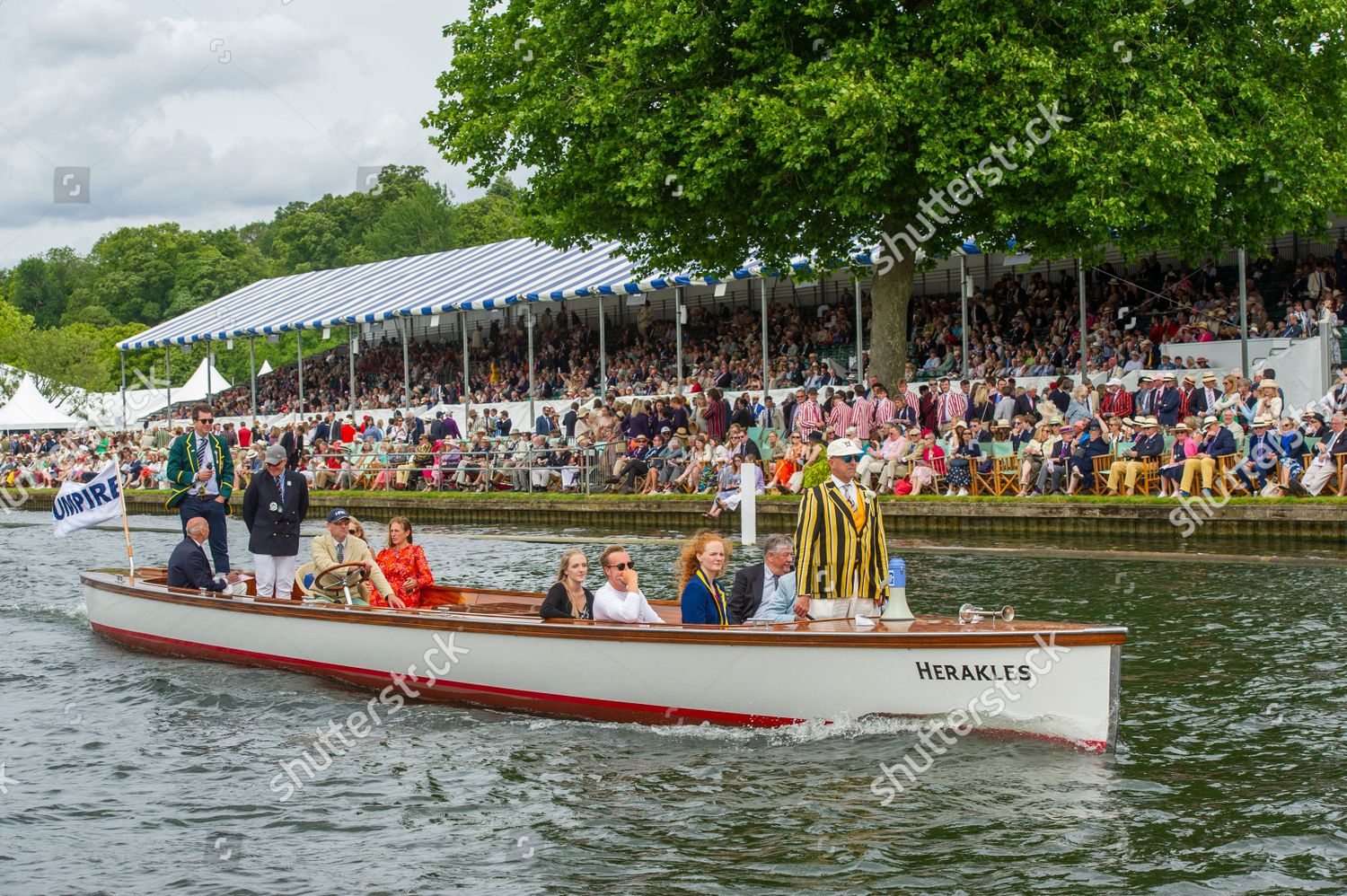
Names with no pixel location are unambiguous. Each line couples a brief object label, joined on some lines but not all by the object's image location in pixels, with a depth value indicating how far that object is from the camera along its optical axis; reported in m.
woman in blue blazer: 10.74
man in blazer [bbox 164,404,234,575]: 15.41
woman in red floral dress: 13.65
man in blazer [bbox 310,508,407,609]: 13.54
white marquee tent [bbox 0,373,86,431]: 56.78
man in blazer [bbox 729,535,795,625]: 10.77
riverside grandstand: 21.53
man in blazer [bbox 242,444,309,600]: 14.49
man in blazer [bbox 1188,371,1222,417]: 21.25
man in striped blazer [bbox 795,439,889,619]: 9.77
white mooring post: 22.20
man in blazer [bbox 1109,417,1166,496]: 20.91
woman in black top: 11.40
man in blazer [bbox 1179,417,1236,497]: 19.78
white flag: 15.64
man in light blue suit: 10.83
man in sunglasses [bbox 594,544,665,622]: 11.21
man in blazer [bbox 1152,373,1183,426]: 21.47
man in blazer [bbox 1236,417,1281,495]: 19.73
